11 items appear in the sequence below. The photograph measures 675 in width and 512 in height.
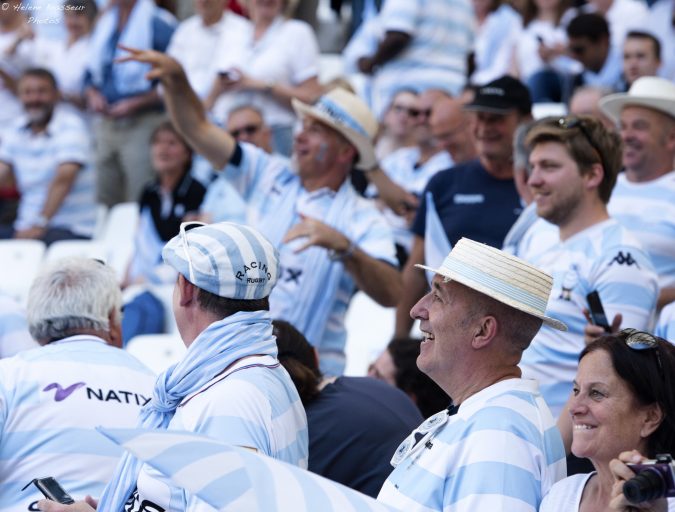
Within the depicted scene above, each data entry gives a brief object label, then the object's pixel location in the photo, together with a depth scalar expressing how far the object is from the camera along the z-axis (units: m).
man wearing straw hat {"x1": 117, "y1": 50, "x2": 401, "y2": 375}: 10.41
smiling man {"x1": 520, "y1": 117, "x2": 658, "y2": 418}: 8.20
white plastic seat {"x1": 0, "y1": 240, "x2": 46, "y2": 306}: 15.33
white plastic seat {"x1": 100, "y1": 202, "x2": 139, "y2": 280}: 16.67
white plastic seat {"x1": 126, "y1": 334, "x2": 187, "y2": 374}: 11.66
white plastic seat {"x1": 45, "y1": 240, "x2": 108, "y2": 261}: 16.17
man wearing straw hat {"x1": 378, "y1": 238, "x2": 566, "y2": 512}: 5.41
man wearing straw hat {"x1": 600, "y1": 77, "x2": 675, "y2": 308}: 9.86
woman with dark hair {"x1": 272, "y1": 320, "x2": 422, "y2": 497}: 7.87
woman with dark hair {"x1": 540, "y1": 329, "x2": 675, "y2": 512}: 5.45
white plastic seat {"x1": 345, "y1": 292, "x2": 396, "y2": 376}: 12.52
